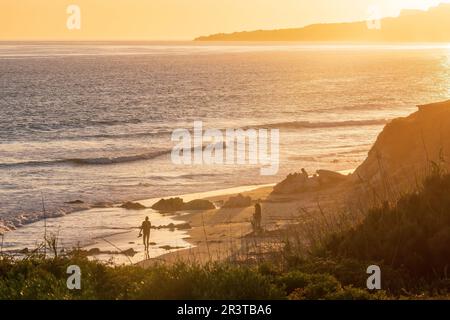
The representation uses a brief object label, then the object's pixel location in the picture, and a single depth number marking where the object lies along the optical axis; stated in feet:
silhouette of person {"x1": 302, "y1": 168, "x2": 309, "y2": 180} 118.60
